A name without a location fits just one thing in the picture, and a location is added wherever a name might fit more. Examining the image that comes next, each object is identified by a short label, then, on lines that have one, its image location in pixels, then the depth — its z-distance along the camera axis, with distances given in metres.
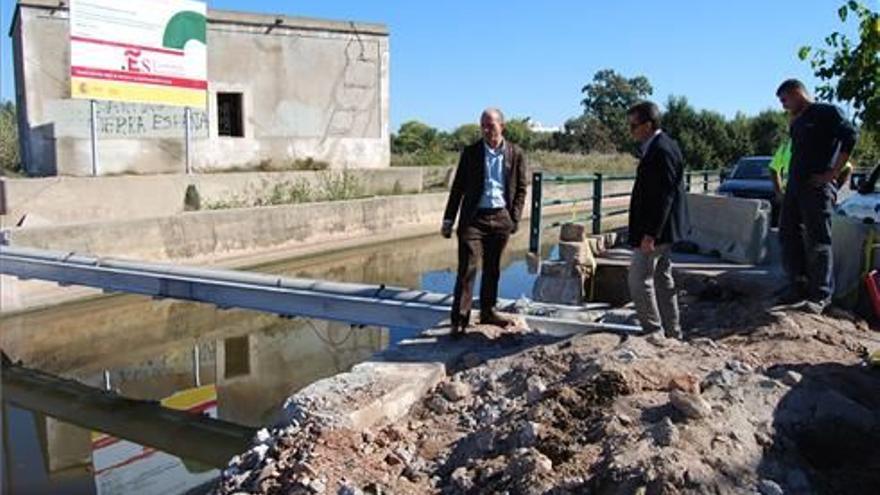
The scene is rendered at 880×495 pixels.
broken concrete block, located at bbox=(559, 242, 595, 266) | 8.72
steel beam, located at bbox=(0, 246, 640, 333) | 7.65
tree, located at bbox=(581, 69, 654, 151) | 73.44
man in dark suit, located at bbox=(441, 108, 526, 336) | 6.05
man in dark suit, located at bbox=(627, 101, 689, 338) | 5.55
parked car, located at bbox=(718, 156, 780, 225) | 16.56
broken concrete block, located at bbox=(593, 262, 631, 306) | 9.20
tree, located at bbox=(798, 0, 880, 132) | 6.88
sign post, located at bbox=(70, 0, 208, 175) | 17.53
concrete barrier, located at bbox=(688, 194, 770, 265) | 11.11
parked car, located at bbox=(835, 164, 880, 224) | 7.81
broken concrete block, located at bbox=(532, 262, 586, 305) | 8.73
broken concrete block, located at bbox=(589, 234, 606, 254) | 11.00
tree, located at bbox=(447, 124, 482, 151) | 56.14
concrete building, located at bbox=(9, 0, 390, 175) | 18.48
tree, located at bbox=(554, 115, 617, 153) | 53.72
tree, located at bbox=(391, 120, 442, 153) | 49.03
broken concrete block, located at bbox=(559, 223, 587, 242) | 8.83
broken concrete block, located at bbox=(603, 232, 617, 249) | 11.56
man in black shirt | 6.23
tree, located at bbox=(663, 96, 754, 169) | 45.59
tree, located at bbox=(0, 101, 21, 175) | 20.05
